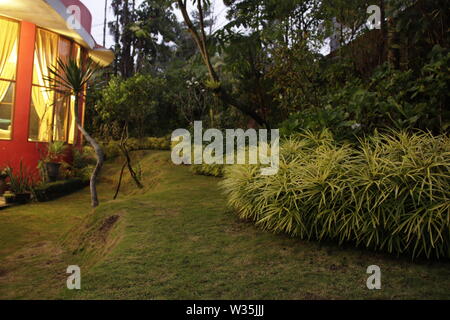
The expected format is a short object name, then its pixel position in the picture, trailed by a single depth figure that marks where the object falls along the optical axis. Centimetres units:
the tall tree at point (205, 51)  593
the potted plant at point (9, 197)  652
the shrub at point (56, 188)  693
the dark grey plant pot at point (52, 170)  780
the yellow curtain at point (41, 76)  811
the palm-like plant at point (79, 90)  529
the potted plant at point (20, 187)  665
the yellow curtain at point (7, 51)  757
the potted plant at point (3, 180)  701
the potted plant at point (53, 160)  781
